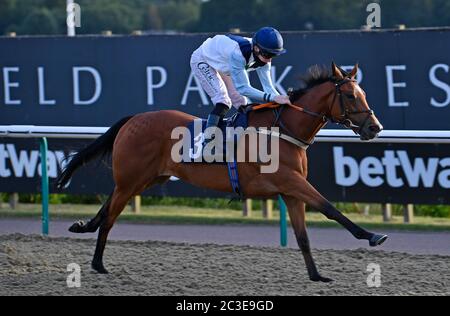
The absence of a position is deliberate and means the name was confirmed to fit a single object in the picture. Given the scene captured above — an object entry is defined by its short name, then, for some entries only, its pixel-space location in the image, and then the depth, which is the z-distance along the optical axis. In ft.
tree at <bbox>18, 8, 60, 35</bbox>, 157.28
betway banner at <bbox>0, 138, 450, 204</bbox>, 64.44
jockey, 48.03
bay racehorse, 46.98
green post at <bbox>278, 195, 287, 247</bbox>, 57.62
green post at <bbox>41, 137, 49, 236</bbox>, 62.54
